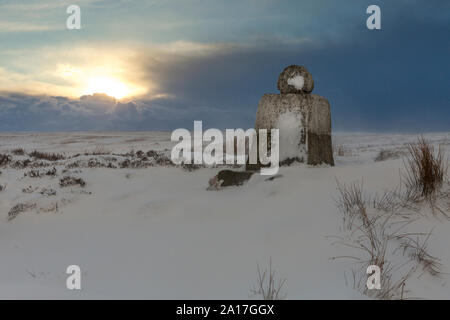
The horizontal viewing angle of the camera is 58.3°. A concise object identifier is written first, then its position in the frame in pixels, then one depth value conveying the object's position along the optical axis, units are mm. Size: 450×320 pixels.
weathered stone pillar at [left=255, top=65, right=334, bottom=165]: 6652
